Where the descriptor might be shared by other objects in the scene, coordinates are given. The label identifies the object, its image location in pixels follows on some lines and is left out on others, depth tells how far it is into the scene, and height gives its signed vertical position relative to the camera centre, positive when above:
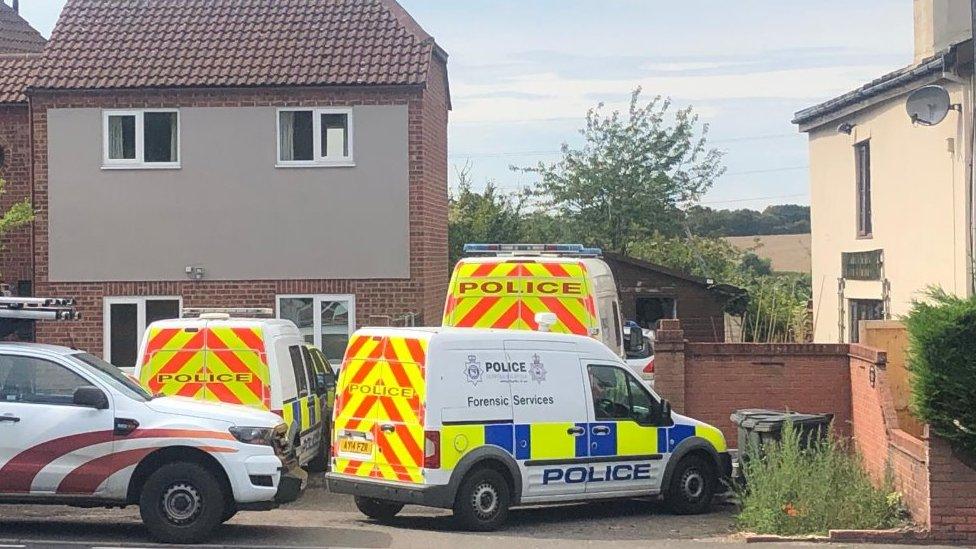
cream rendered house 18.00 +1.71
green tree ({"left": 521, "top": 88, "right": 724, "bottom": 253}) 38.88 +3.37
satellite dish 17.14 +2.46
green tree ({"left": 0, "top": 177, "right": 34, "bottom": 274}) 20.92 +1.41
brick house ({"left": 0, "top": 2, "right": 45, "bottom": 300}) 23.45 +2.45
